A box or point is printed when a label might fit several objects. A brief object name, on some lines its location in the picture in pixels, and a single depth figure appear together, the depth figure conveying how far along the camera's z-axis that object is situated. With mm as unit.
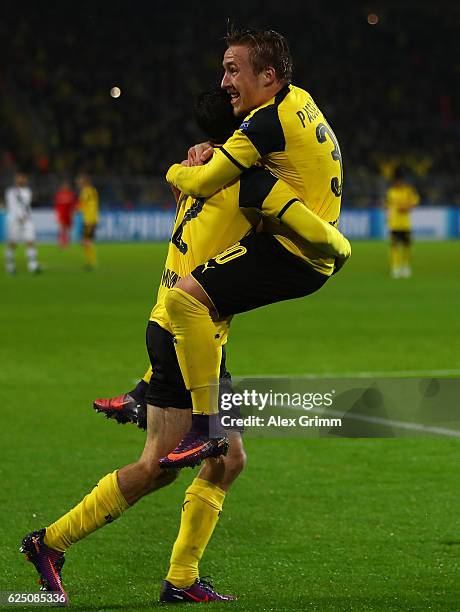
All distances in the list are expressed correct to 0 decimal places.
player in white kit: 27234
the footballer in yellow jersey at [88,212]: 28609
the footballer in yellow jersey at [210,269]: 4594
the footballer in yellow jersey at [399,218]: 26703
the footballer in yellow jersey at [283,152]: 4555
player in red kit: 38375
